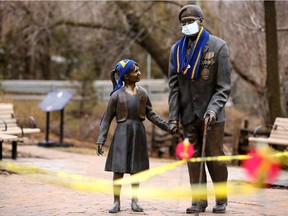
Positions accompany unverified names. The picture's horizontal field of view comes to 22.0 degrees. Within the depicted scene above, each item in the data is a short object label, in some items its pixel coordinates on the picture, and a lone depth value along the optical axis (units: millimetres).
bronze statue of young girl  7992
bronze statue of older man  7891
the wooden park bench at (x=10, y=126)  13750
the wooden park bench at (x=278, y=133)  12883
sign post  17344
